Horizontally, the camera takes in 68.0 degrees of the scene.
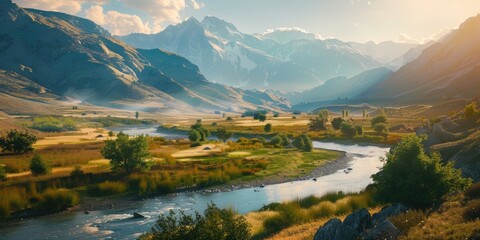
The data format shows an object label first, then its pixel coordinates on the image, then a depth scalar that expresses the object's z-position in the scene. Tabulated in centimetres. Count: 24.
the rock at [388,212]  2562
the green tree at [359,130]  14273
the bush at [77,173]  5857
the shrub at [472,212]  2131
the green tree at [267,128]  16062
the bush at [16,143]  7762
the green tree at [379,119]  15475
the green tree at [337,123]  16325
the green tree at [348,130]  13912
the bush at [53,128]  19161
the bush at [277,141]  11300
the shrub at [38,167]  5745
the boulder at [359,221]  2408
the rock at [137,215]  4491
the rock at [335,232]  2334
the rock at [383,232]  2072
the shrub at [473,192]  2562
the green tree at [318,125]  16962
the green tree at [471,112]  7144
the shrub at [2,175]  5382
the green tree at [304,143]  10006
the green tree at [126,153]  6182
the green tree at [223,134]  13004
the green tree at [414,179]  2830
